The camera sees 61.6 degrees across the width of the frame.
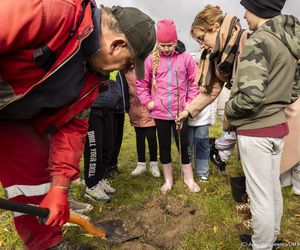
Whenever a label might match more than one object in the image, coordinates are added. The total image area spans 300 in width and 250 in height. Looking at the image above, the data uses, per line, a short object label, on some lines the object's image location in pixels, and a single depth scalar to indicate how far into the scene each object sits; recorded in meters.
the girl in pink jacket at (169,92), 3.07
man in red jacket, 1.31
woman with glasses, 2.17
